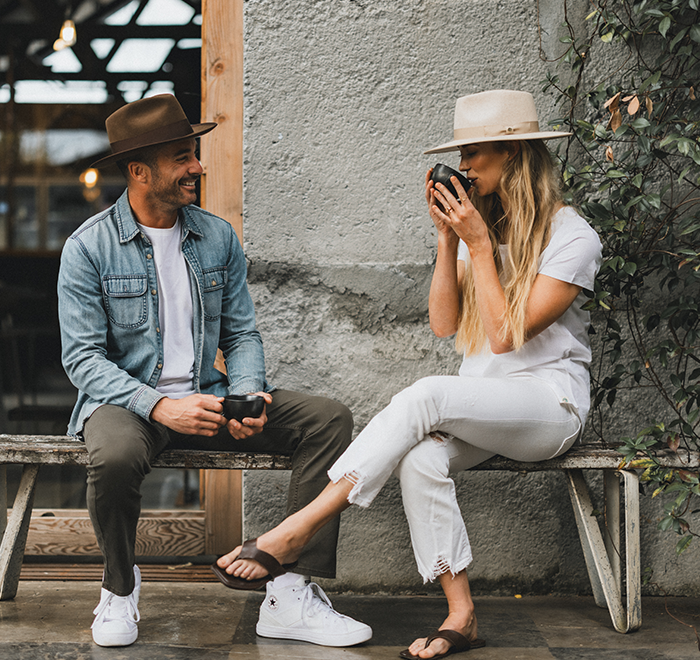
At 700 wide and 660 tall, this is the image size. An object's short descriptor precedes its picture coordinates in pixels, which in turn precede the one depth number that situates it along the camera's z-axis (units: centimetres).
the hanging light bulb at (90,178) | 522
